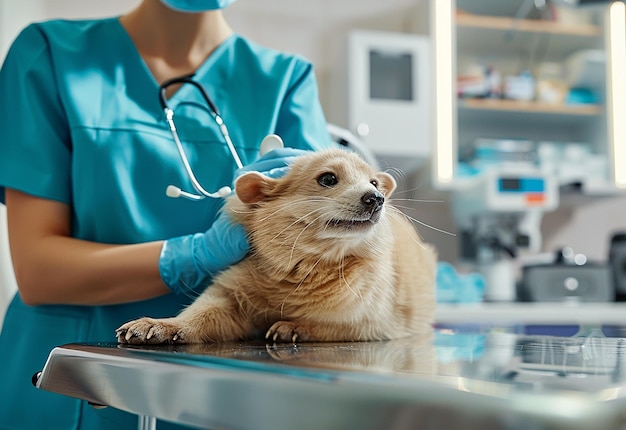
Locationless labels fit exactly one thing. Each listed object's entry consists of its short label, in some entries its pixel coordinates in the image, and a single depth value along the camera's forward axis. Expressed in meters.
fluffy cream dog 0.80
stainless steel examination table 0.34
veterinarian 0.96
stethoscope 0.96
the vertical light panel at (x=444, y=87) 2.79
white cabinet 2.82
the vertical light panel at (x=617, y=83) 2.93
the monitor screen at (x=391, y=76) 2.83
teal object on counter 2.43
